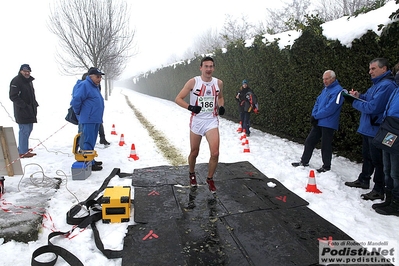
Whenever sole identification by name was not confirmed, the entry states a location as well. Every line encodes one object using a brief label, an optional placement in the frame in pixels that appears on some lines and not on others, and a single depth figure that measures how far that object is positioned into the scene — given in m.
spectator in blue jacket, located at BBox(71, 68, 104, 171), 5.59
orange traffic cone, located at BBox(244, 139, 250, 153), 7.41
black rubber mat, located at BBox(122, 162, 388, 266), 3.00
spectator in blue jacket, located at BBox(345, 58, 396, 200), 4.21
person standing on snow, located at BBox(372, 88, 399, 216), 3.69
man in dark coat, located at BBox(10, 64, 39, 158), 6.38
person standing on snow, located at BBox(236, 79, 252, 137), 9.33
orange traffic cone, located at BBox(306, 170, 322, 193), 4.75
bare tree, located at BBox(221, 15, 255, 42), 43.22
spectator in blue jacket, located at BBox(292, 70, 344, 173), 5.31
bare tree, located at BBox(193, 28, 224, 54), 56.53
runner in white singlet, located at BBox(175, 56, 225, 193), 4.54
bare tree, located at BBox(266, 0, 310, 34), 33.72
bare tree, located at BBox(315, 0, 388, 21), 25.56
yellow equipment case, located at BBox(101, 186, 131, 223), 3.68
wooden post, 4.09
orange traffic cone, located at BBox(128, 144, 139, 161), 6.87
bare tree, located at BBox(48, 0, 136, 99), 17.34
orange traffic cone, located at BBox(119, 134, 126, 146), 8.31
